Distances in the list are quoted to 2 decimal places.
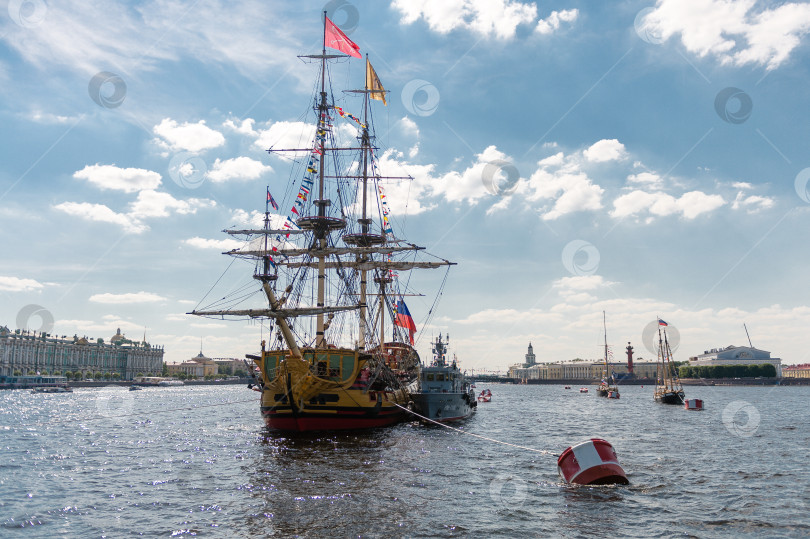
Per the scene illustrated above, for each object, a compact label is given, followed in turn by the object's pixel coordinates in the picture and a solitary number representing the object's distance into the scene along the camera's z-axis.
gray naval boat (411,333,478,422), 49.59
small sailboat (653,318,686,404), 83.70
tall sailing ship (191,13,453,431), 39.66
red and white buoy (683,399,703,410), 73.31
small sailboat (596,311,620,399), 116.57
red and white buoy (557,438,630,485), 22.53
